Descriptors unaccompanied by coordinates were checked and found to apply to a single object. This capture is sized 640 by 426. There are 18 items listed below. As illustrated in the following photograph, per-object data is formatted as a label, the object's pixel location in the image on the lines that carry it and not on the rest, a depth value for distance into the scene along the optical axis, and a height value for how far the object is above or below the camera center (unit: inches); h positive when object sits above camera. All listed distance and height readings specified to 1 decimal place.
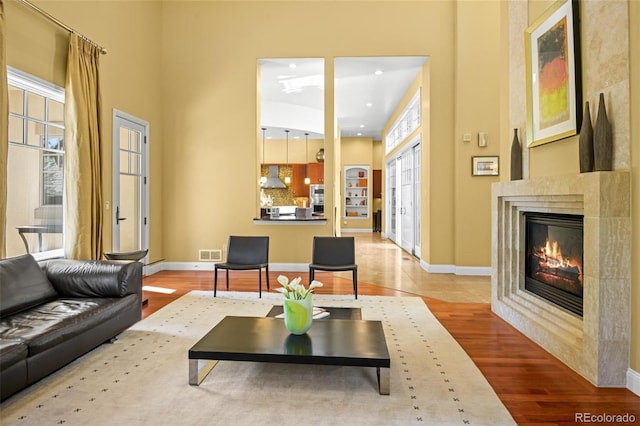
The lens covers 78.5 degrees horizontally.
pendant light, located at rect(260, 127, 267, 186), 506.6 +46.5
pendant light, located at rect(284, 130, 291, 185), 524.7 +47.2
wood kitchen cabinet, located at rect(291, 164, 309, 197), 525.7 +49.9
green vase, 99.9 -25.6
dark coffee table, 89.3 -31.8
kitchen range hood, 506.6 +44.9
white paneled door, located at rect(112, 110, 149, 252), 207.6 +18.5
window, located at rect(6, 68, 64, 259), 147.0 +19.6
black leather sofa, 90.2 -27.7
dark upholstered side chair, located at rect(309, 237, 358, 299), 194.2 -18.3
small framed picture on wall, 243.3 +31.7
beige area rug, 82.8 -42.3
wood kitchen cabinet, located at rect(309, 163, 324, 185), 517.0 +56.0
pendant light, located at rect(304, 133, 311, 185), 523.5 +71.4
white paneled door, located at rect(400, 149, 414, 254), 338.3 +13.8
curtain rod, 145.9 +78.7
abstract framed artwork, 113.3 +44.4
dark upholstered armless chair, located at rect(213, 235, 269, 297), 199.3 -18.4
